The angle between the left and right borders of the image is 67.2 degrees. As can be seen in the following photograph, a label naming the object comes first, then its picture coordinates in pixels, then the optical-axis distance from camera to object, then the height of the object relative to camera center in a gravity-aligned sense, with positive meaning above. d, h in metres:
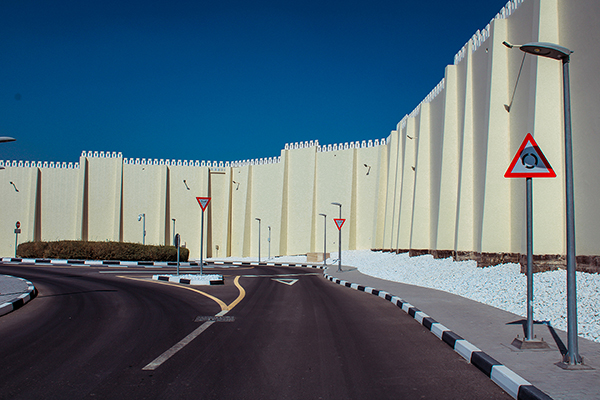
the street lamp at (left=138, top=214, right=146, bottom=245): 46.31 +0.06
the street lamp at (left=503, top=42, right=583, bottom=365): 5.04 -0.01
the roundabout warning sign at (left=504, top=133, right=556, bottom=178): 6.01 +0.91
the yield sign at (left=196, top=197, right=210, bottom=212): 16.25 +0.88
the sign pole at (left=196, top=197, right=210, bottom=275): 16.25 +0.88
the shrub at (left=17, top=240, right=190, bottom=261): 30.46 -1.83
